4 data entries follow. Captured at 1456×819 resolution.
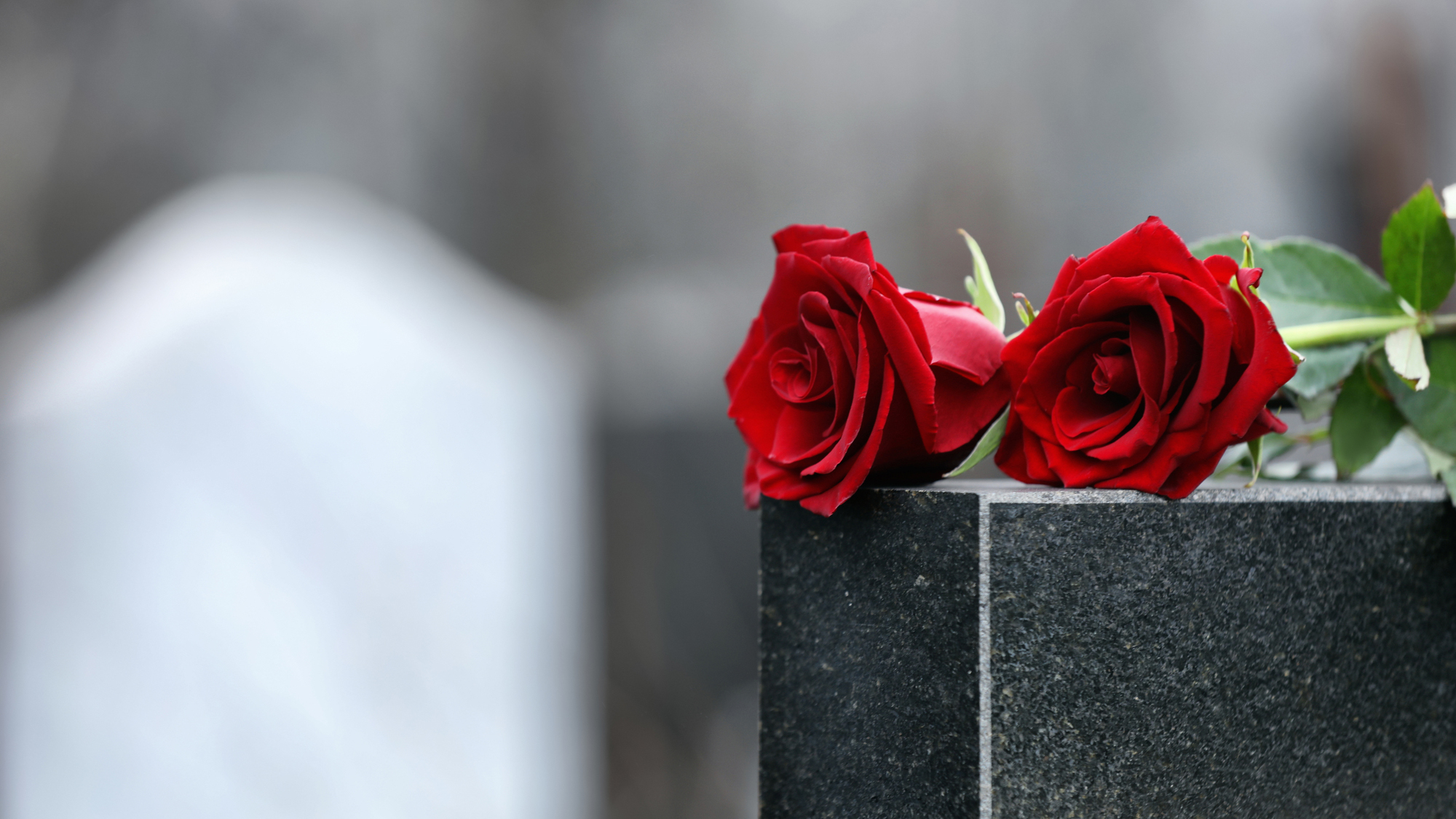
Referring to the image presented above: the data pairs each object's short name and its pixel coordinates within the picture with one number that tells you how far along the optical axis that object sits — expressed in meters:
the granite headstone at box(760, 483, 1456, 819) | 1.42
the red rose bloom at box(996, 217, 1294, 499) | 1.42
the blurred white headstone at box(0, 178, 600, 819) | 2.81
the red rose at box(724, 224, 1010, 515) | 1.43
